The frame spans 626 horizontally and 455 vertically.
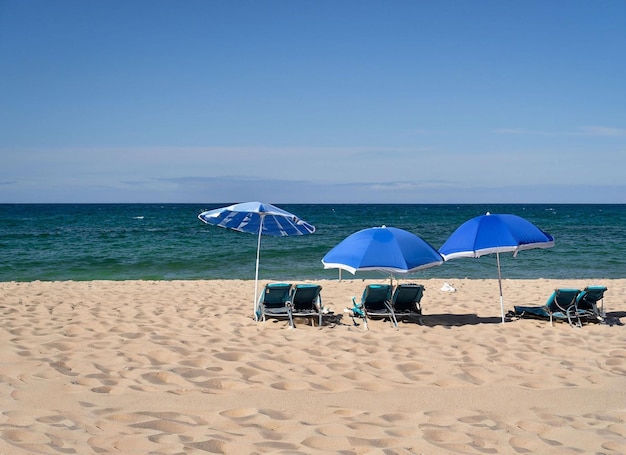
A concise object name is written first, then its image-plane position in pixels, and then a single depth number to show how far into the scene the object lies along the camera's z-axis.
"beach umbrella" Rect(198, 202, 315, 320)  8.70
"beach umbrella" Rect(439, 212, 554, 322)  7.88
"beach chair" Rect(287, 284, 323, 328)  8.28
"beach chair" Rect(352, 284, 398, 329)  8.42
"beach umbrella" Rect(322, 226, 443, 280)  7.77
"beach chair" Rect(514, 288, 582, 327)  8.48
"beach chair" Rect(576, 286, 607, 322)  8.51
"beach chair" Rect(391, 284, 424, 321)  8.52
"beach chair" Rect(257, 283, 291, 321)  8.32
